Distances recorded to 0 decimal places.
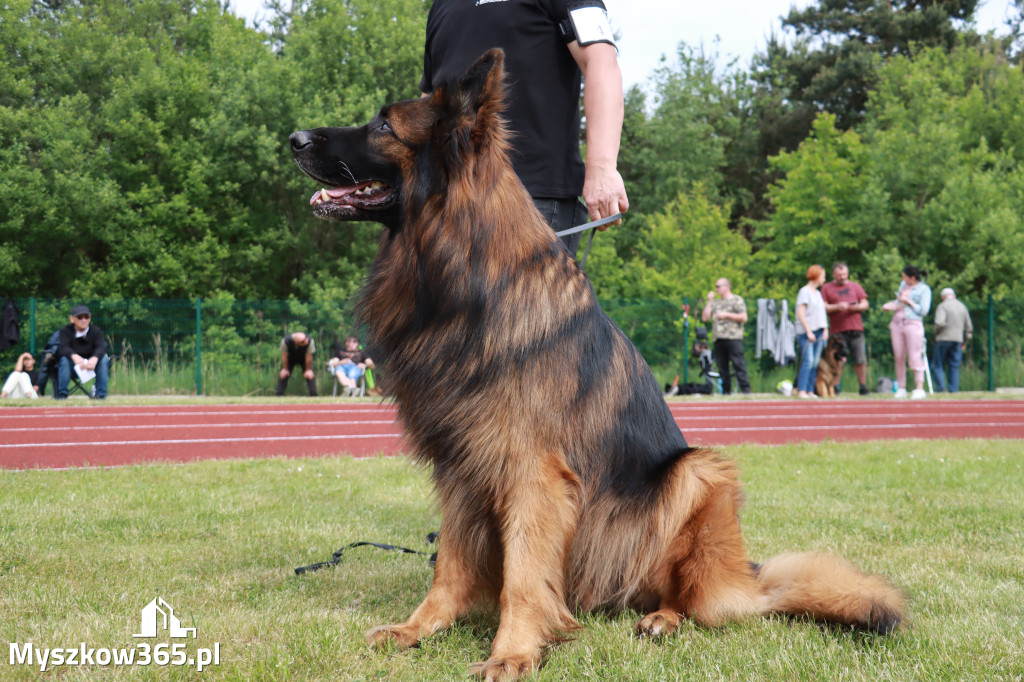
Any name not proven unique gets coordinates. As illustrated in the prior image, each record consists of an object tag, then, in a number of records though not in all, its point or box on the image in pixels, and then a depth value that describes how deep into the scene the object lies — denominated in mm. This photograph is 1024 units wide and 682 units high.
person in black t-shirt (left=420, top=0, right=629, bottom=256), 3104
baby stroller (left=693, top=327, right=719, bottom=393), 16562
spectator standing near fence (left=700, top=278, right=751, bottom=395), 14820
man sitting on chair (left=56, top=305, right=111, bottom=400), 13845
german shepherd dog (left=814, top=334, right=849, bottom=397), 15135
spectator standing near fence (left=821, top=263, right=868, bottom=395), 14766
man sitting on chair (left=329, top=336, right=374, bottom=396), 15719
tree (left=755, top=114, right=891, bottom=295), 24188
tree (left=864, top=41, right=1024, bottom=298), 22188
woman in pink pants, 14562
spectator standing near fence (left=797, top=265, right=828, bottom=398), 13922
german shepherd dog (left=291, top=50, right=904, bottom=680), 2523
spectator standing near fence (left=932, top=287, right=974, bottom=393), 16281
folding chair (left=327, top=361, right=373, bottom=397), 15711
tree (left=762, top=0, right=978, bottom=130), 32781
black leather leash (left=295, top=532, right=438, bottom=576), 3504
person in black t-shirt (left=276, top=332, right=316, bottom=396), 15906
